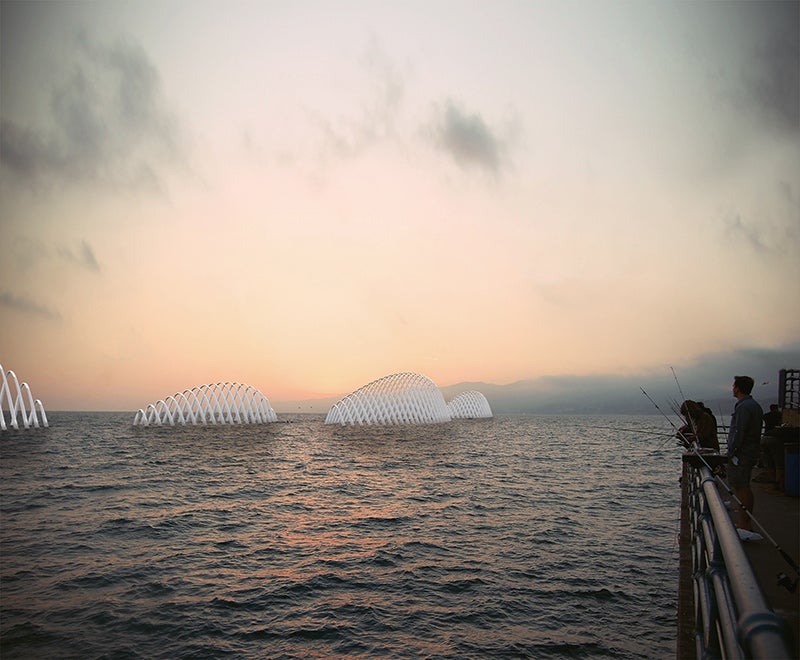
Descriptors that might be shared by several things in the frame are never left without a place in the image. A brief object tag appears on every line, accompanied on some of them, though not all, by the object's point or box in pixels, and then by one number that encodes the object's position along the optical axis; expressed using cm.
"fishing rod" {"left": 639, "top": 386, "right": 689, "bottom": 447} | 1131
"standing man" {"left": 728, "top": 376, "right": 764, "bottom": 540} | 774
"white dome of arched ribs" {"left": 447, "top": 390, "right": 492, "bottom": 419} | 15538
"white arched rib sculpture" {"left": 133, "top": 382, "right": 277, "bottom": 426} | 9331
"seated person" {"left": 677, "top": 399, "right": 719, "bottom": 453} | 1112
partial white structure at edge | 7294
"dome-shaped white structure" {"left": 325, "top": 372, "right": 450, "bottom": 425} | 9894
